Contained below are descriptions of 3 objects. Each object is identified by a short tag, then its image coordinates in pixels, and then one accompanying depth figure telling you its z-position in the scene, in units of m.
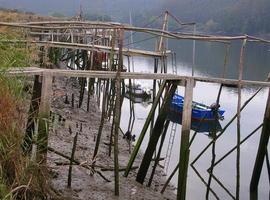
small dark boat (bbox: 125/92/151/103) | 30.42
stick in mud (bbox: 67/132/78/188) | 9.03
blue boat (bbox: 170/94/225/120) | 22.15
